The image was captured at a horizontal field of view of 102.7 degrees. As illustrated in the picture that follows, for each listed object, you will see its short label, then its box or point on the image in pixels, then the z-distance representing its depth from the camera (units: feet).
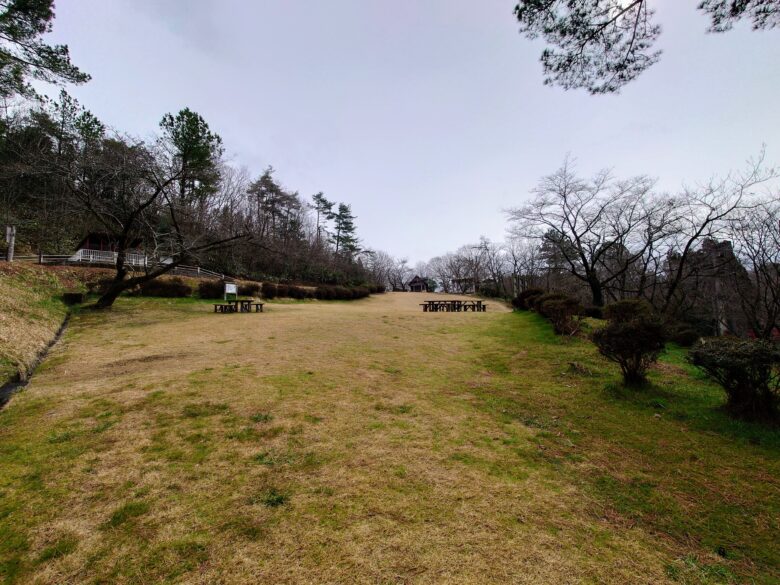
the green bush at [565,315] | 30.09
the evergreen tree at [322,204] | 143.84
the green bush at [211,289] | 58.34
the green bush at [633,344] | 16.76
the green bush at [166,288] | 51.55
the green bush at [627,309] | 20.25
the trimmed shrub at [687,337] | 35.01
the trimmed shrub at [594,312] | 44.95
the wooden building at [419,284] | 185.98
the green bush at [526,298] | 52.28
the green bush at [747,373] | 12.41
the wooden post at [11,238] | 43.78
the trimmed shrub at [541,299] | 34.35
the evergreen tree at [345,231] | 144.46
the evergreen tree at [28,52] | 31.68
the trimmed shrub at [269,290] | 69.21
